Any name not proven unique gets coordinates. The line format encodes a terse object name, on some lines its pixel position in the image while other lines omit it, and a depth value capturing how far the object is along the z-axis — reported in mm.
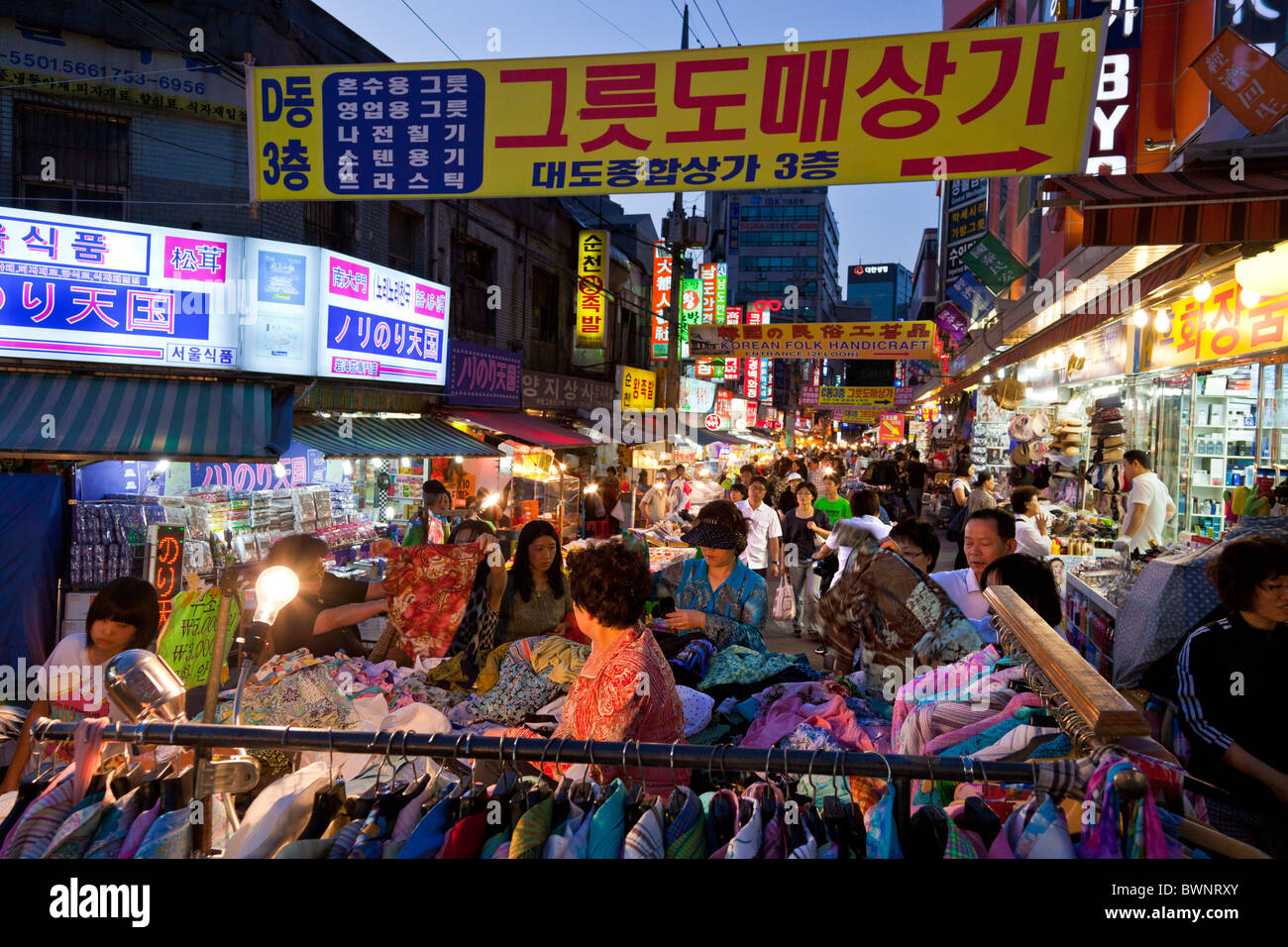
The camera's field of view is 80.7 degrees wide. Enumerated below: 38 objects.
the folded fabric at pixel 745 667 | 4137
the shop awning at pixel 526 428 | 14625
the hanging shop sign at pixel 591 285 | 20016
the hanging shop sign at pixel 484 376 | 14394
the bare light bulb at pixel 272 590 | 2831
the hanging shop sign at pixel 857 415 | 46969
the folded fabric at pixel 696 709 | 3727
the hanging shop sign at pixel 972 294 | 17906
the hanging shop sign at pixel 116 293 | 7922
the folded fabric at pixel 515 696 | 4488
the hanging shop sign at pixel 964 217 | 26938
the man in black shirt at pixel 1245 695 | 2910
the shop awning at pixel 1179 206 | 4168
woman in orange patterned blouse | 2871
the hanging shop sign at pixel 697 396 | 26109
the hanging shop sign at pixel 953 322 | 21016
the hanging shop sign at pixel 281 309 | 9094
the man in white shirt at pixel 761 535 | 9805
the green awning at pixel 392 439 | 10594
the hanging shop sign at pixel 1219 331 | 5672
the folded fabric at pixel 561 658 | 4453
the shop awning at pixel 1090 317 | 5891
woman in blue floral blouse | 5289
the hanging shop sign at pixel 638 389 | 22516
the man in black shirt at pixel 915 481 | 20125
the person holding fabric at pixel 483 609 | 5297
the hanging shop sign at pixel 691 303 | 24889
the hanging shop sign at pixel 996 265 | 13586
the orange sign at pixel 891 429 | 33906
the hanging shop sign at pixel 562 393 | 17359
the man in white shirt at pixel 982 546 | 4945
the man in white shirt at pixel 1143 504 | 8172
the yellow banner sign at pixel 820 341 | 18359
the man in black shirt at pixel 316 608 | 4891
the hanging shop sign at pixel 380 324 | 9852
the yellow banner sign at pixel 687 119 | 4645
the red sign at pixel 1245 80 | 5270
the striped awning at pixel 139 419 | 7645
